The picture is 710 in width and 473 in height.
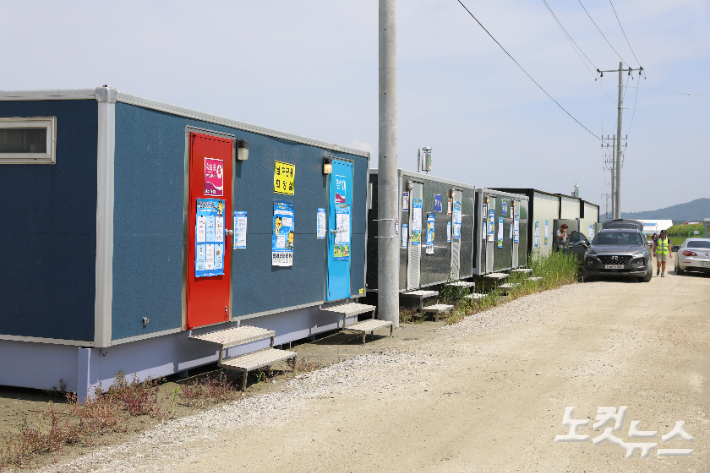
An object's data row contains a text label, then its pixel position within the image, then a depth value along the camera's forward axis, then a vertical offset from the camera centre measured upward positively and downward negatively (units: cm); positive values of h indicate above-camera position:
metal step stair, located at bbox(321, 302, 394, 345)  1010 -124
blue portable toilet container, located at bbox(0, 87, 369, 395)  637 -2
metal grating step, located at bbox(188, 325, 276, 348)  735 -113
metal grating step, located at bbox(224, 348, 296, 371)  713 -135
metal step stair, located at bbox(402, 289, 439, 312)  1254 -104
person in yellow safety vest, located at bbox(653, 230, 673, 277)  2359 -21
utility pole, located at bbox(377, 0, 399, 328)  1148 +108
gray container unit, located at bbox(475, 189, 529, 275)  1681 +22
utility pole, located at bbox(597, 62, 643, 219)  3969 +561
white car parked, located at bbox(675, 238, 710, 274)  2380 -46
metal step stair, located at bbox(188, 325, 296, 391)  718 -122
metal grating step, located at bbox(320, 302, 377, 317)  1034 -112
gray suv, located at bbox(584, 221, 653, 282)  2056 -55
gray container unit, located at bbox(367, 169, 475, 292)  1202 +8
